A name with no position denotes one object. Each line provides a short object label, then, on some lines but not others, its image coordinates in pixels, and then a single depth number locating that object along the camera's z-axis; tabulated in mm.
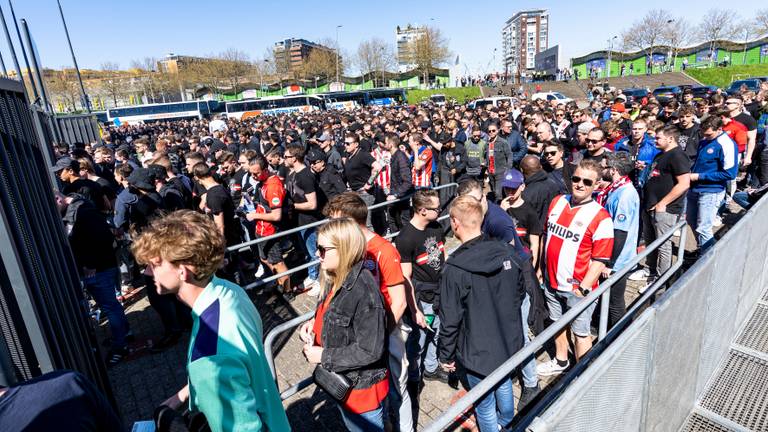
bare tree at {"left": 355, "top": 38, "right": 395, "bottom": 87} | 79750
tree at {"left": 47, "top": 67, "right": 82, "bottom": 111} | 71938
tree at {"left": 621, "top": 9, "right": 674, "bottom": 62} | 60938
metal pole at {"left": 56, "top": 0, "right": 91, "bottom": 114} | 16072
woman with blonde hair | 2311
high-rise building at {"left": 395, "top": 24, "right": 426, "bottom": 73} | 79488
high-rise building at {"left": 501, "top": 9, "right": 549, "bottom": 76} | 162250
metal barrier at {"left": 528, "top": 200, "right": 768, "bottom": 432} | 1904
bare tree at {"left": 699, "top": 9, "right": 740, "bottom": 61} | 59281
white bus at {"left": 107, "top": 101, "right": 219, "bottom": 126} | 48281
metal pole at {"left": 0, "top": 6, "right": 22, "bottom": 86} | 4832
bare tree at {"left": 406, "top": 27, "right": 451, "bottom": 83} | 74500
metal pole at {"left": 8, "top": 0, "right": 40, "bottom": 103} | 7315
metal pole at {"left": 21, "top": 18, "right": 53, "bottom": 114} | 8211
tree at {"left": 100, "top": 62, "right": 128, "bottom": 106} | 79062
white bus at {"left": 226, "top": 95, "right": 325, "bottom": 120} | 47469
